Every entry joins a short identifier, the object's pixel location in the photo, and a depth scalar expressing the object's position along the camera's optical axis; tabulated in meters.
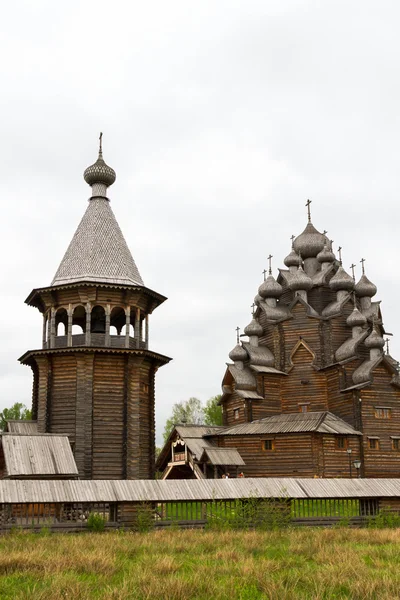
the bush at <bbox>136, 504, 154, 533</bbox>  16.50
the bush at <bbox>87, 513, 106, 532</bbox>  16.56
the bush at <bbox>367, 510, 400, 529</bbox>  18.61
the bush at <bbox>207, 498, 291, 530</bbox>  17.14
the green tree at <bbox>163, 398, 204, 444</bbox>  64.62
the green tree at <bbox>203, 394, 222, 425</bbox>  58.24
